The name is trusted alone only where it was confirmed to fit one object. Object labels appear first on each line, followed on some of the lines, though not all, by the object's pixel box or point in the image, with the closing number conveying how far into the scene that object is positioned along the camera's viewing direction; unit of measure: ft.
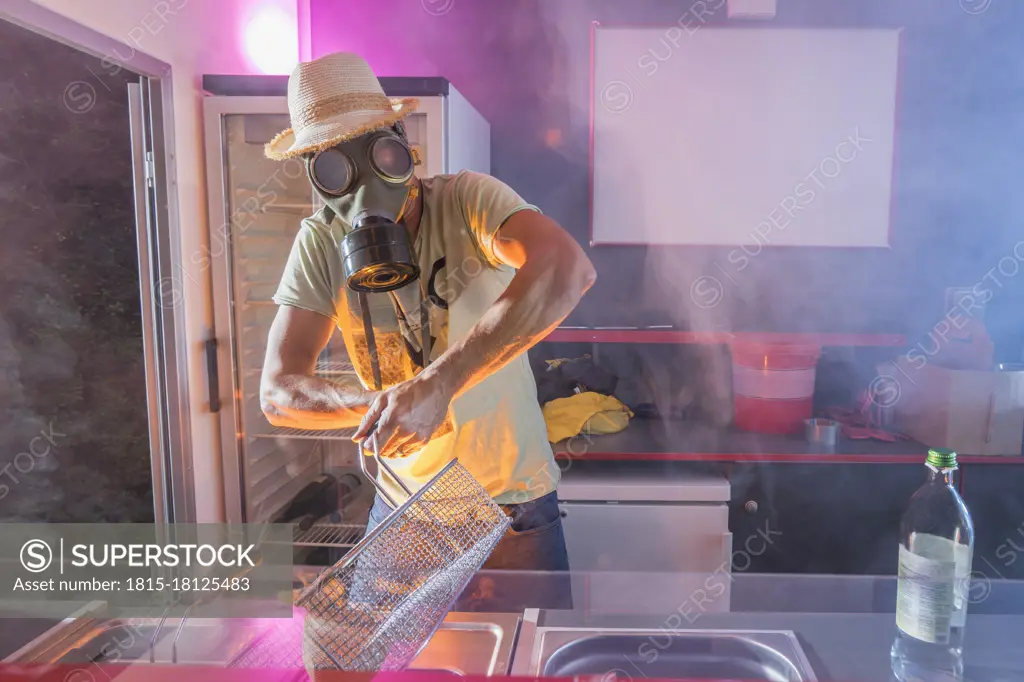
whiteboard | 9.25
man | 3.63
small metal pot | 8.41
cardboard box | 7.98
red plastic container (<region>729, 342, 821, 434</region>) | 8.60
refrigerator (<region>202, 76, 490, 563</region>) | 7.83
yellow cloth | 8.63
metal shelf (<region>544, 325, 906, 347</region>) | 8.59
